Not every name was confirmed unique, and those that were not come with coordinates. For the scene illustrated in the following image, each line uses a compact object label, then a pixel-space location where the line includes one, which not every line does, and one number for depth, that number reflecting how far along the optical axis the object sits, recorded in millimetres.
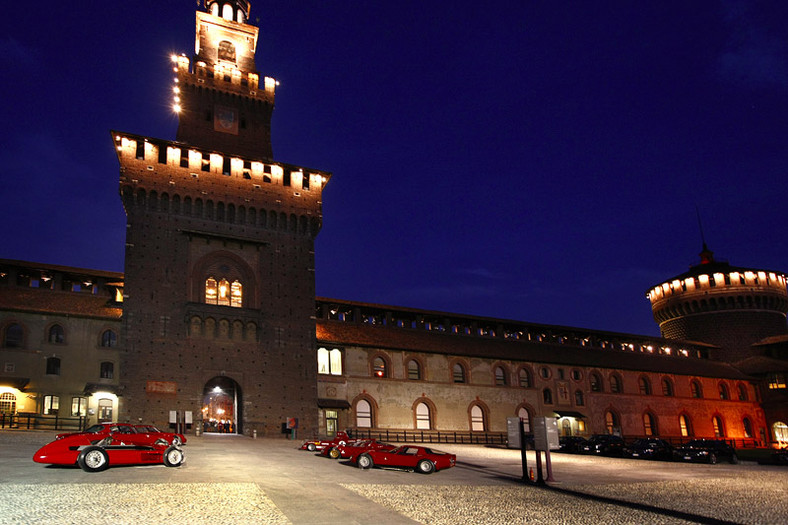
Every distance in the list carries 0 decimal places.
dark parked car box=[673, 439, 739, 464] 32094
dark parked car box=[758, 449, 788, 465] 33516
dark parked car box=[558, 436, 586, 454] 38125
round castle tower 68062
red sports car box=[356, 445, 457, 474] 22734
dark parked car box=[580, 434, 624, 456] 35844
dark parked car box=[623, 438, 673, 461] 33531
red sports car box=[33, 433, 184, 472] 18125
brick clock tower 38250
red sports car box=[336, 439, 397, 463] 23566
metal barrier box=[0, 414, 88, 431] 33312
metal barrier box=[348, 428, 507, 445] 43031
